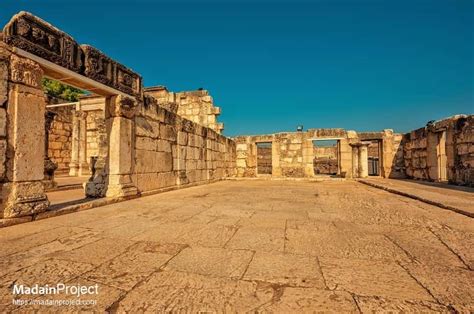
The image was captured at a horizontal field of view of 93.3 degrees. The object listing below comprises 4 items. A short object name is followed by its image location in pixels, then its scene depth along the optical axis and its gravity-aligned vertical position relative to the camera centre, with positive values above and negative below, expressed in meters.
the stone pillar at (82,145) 12.30 +1.01
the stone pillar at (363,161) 13.14 +0.01
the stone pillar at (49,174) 6.68 -0.33
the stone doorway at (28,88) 2.96 +1.05
